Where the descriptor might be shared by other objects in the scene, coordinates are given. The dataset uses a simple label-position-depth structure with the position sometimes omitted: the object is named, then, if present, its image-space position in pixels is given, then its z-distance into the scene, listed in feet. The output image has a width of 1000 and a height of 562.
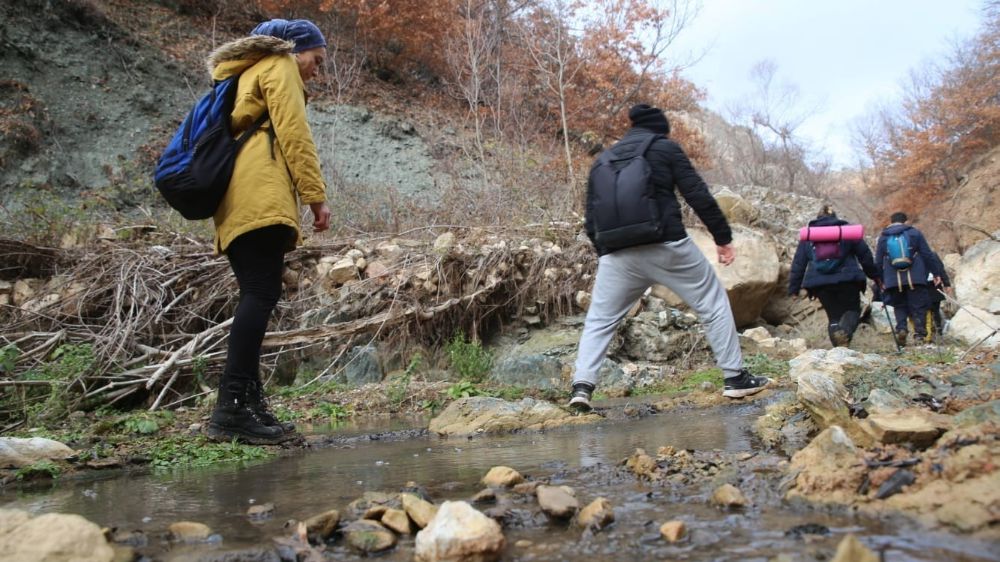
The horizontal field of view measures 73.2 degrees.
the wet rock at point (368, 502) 6.44
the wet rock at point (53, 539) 5.14
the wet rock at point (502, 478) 7.31
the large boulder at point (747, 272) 32.83
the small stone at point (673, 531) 5.09
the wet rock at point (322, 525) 5.85
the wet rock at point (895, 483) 5.33
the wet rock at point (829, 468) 5.63
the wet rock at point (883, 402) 8.72
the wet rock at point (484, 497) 6.72
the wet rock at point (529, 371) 23.45
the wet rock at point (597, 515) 5.53
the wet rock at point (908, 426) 6.51
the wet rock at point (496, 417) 13.38
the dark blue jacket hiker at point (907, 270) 30.01
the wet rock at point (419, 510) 5.88
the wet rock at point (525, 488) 6.92
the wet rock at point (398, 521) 5.84
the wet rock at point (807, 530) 4.96
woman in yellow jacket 10.73
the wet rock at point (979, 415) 6.45
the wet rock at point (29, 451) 10.07
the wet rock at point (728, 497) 5.81
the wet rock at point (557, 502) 5.84
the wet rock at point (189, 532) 6.00
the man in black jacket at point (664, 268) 13.93
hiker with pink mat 25.62
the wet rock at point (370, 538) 5.48
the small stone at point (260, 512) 6.77
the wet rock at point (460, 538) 5.00
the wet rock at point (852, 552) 4.02
